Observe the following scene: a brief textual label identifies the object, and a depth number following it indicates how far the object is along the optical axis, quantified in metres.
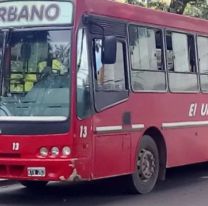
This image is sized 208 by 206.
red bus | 9.82
